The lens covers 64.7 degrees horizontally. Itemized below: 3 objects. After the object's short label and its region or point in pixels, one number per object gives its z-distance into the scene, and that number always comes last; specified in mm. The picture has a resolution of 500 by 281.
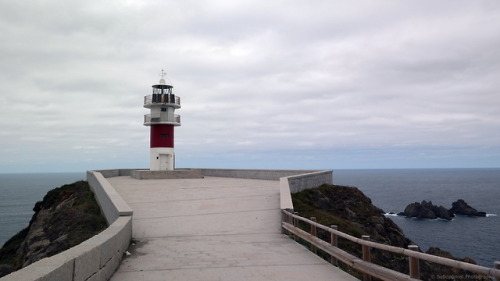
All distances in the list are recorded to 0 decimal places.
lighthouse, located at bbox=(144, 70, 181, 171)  33250
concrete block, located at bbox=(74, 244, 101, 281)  5332
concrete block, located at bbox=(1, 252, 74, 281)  4196
